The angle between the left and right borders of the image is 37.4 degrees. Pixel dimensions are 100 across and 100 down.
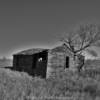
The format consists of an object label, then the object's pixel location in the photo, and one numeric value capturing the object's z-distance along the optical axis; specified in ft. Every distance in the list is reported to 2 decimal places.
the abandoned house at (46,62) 58.03
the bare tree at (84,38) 72.43
